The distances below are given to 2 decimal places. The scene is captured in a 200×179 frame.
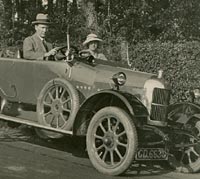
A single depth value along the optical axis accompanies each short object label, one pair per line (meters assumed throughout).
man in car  7.75
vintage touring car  6.29
